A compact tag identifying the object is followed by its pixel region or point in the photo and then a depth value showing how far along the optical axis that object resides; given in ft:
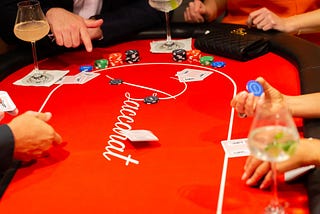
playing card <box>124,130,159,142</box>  4.84
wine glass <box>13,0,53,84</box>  6.44
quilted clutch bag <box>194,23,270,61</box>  6.75
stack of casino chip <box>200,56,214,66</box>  6.70
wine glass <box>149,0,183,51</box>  7.34
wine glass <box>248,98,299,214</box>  3.35
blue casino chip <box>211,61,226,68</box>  6.65
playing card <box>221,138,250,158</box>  4.58
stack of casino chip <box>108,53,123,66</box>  6.98
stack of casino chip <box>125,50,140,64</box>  7.00
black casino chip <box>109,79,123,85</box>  6.37
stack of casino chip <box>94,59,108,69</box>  6.89
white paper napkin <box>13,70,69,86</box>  6.55
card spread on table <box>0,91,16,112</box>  5.68
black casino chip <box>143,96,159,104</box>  5.75
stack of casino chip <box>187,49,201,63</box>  6.93
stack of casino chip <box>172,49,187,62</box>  6.91
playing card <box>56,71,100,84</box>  6.54
